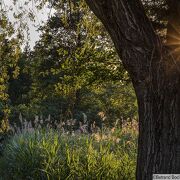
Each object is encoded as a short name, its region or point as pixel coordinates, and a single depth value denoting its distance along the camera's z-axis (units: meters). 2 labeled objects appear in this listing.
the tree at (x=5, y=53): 8.95
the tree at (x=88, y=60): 8.35
